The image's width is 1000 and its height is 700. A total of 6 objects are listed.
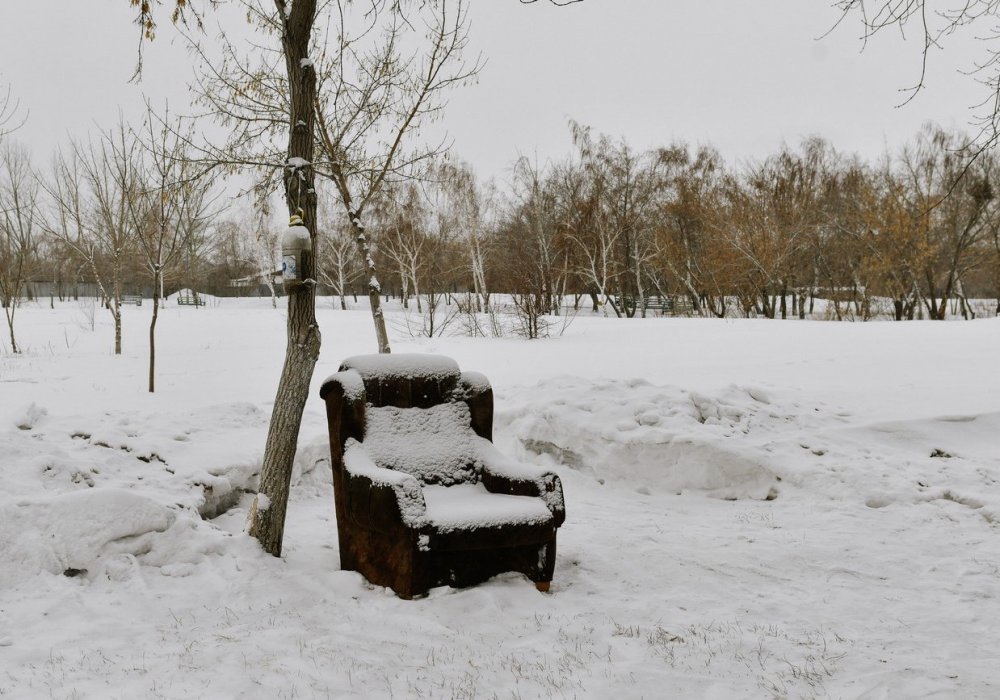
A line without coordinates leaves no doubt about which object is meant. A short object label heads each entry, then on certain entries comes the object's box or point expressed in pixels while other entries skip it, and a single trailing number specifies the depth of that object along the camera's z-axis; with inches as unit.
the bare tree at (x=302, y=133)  163.8
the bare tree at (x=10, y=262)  480.3
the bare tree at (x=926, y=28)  164.2
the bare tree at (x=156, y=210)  334.6
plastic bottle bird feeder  159.2
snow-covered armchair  139.0
